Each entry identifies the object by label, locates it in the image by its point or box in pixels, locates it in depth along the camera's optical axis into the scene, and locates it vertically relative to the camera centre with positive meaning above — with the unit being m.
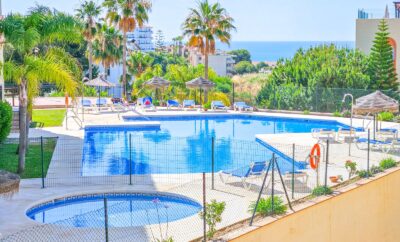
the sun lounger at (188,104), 36.50 -1.21
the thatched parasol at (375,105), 23.97 -0.81
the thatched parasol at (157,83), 35.99 -0.11
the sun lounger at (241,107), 35.53 -1.32
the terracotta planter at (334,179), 17.06 -2.38
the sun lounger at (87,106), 34.84 -1.27
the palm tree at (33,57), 17.33 +0.61
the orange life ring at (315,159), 16.25 -1.81
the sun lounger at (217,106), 35.81 -1.28
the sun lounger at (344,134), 23.85 -1.83
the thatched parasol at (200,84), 35.41 -0.16
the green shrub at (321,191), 15.59 -2.44
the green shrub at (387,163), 18.35 -2.16
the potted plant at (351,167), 17.59 -2.17
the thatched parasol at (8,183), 10.74 -1.59
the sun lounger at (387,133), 23.51 -1.74
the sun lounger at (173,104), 36.81 -1.22
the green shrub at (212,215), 12.42 -2.39
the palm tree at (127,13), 39.78 +3.87
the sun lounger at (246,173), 16.97 -2.25
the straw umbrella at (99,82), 35.19 -0.07
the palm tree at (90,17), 45.50 +4.27
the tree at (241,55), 158.88 +6.04
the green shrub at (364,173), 17.41 -2.29
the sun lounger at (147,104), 36.09 -1.20
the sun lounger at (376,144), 21.52 -2.00
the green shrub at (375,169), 17.81 -2.24
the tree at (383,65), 37.38 +0.87
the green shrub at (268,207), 13.98 -2.52
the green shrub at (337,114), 33.12 -1.55
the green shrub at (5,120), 21.91 -1.23
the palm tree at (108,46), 45.66 +2.27
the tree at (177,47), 135.66 +6.65
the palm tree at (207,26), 37.66 +2.95
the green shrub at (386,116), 31.44 -1.56
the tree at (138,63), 47.75 +1.20
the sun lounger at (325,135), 24.27 -1.88
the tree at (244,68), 135.00 +2.54
